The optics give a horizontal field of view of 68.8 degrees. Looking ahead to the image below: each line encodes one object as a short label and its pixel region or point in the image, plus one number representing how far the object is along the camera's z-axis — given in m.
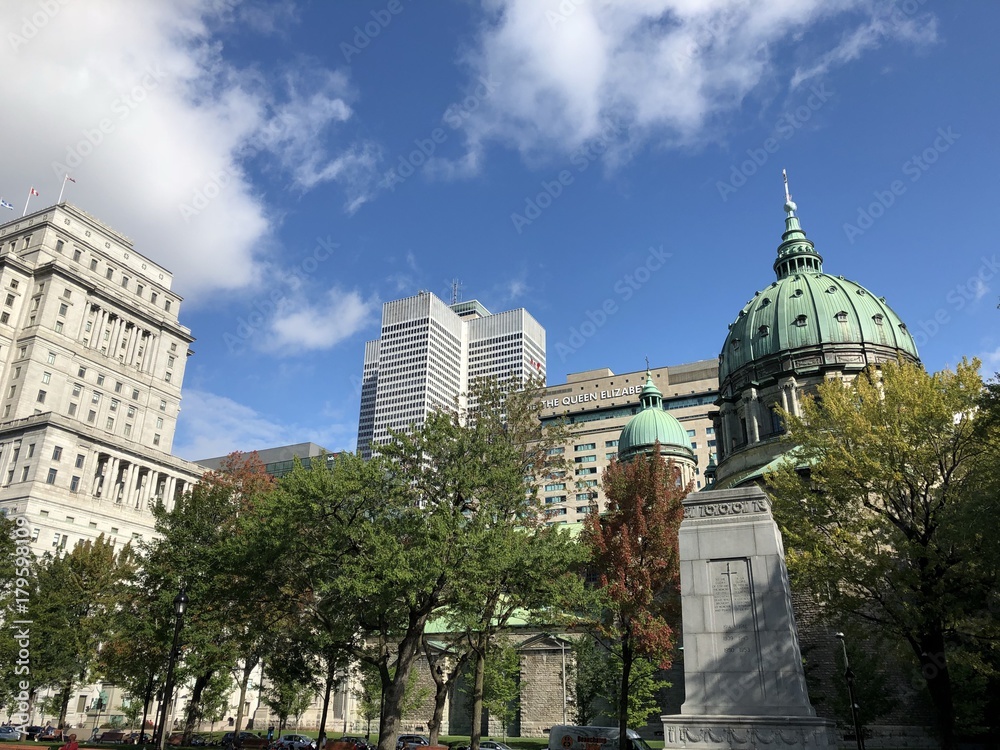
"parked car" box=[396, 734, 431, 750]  48.04
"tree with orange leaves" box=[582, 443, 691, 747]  32.38
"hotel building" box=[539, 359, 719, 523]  142.38
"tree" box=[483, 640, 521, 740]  46.84
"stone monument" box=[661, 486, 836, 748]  15.73
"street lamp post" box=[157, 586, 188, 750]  24.34
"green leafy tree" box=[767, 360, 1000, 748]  28.08
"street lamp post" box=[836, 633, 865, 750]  31.55
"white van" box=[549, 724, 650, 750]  35.91
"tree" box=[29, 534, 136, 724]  40.84
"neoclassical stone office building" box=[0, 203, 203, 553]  74.81
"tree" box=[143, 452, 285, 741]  30.95
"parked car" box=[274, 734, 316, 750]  43.66
